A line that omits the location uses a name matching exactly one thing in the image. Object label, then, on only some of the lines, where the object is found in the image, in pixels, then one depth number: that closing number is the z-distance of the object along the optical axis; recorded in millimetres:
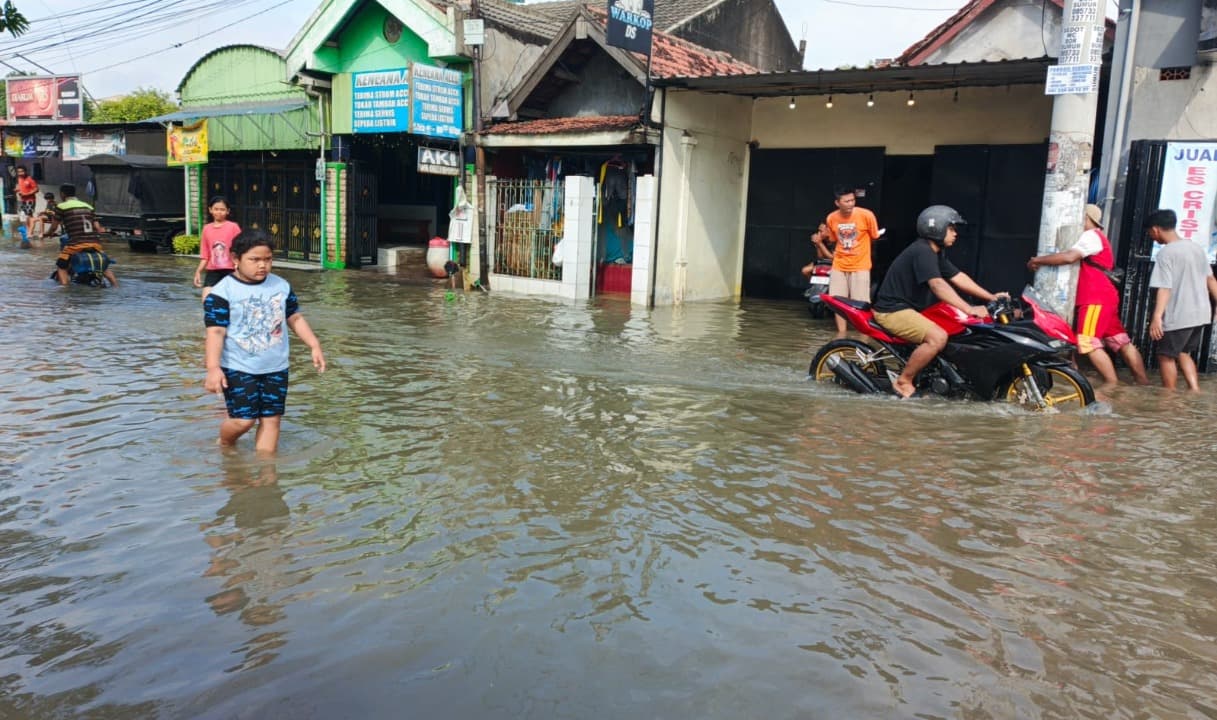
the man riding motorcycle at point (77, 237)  14570
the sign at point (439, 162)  16812
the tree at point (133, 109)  40594
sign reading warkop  13305
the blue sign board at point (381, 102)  17516
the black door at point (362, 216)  21109
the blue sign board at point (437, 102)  16562
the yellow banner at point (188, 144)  22891
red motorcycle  7070
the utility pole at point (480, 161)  16609
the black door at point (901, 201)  15922
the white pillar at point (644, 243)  14539
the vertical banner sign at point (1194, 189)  8984
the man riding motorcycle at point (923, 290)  7215
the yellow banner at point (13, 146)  31098
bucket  19422
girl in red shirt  9945
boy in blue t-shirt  5273
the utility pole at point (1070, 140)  8688
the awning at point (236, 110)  21609
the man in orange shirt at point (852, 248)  10023
